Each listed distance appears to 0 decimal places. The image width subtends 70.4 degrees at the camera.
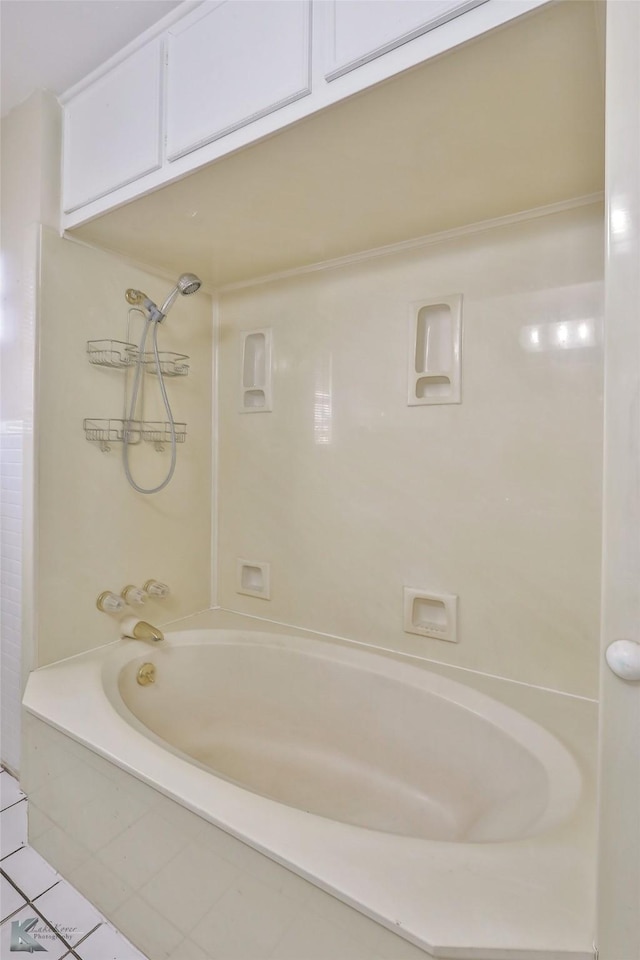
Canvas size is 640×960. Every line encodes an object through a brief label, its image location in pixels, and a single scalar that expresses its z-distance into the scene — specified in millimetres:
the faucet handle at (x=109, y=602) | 1679
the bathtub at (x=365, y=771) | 726
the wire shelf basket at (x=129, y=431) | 1655
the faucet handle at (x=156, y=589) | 1828
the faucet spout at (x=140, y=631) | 1676
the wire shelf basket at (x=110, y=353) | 1635
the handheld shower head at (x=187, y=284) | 1626
